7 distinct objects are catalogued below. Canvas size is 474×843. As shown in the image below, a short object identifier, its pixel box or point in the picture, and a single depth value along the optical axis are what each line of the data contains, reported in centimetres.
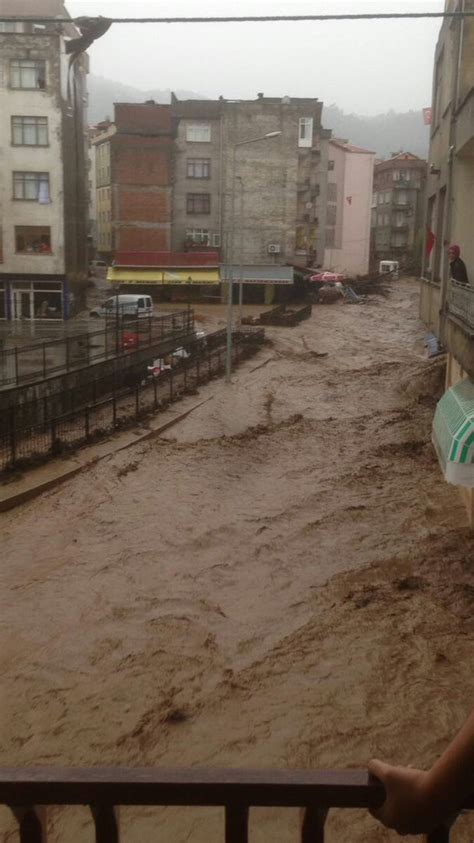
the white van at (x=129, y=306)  4201
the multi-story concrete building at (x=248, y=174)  6181
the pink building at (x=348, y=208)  8031
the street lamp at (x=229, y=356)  2988
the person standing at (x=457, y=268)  1501
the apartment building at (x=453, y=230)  1120
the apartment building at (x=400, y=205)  9712
